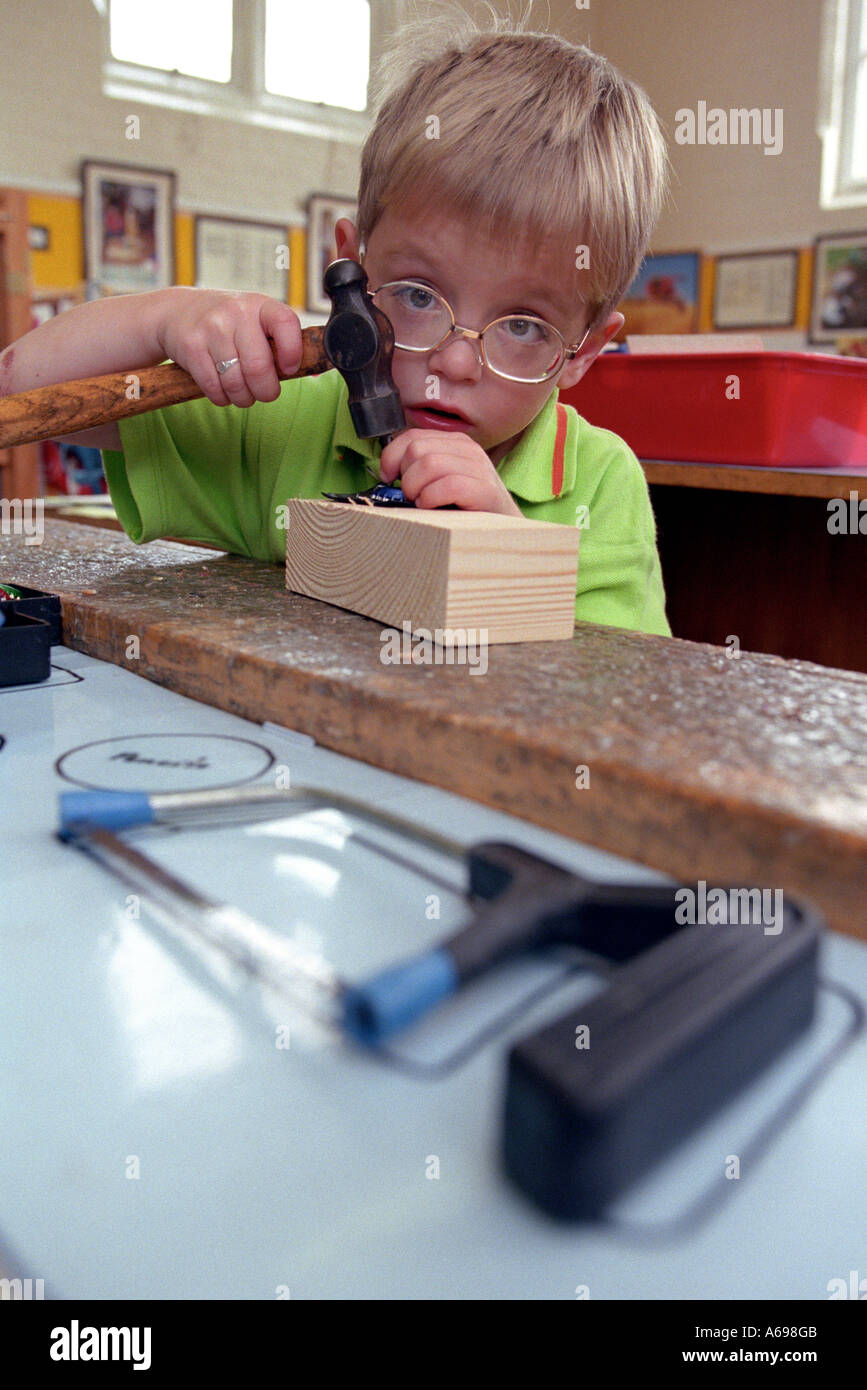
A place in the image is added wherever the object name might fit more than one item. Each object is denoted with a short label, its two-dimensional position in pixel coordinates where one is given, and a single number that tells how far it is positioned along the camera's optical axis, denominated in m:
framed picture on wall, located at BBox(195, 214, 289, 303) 4.67
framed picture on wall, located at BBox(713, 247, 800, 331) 5.10
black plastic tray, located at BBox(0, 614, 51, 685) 0.63
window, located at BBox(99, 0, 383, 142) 4.42
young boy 0.93
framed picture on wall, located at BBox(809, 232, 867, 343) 4.82
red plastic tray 1.51
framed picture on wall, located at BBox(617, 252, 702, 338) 5.42
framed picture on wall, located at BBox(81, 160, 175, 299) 4.30
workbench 0.25
